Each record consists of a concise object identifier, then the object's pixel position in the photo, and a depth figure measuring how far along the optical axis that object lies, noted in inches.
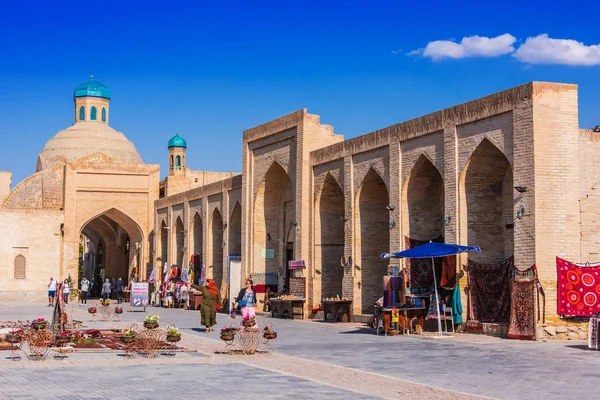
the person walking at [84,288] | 1606.8
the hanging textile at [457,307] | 775.7
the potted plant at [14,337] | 583.2
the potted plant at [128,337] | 562.1
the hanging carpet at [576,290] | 692.1
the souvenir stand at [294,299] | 1073.5
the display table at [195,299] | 1374.3
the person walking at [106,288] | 1678.2
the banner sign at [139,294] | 1301.7
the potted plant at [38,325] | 581.3
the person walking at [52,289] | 1447.6
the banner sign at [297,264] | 1085.9
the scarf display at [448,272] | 800.3
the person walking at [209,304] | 816.9
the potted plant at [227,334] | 587.5
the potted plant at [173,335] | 574.7
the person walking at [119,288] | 1618.6
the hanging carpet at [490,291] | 751.1
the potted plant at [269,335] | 573.5
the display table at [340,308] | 977.5
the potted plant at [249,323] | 600.1
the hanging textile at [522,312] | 689.0
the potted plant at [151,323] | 601.5
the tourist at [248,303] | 765.3
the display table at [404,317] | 771.4
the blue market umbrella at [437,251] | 725.9
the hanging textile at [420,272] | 870.1
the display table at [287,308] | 1071.6
